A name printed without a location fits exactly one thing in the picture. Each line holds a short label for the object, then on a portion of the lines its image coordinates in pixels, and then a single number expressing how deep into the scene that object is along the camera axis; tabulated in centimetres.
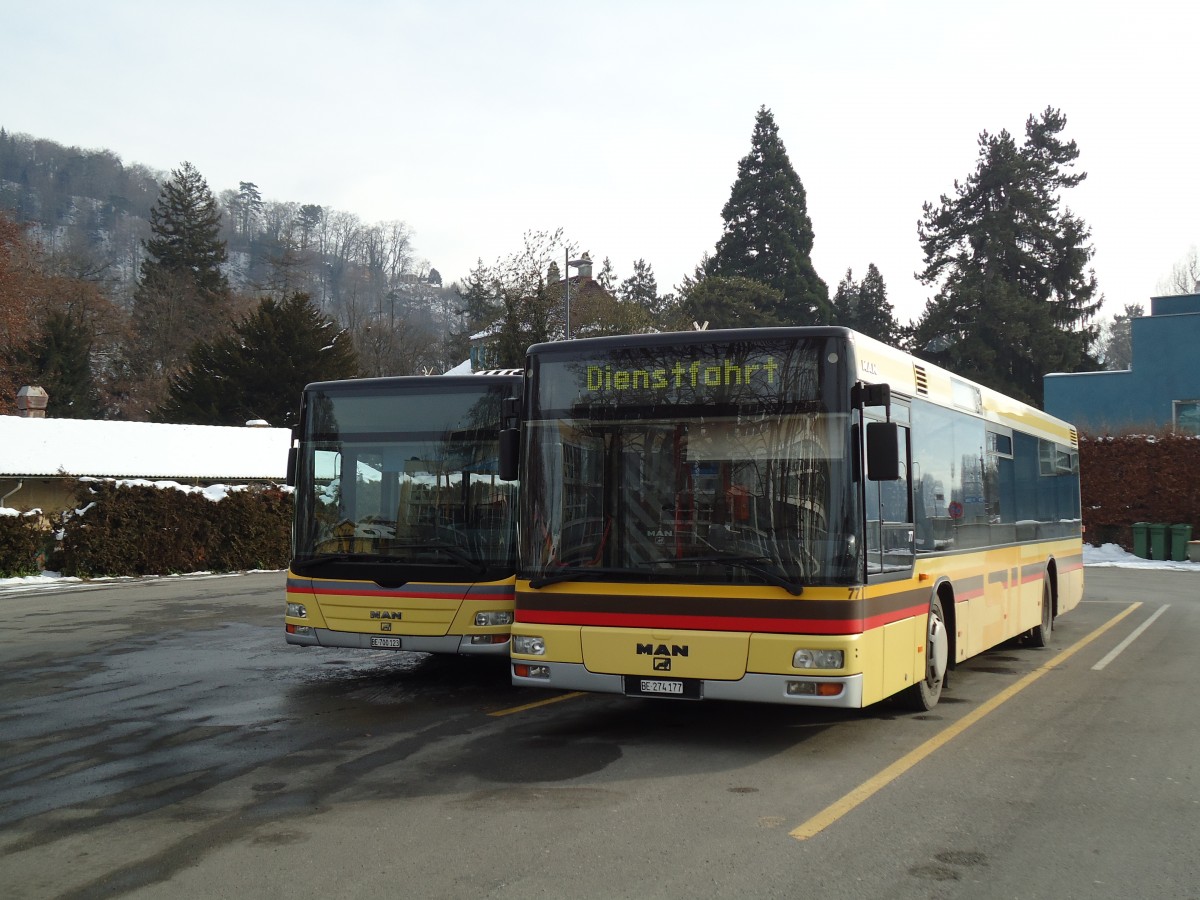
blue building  4356
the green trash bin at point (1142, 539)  3259
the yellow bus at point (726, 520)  763
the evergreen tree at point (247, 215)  12575
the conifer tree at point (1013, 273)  6116
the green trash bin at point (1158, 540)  3219
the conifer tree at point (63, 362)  6050
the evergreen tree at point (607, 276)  8398
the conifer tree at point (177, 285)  7150
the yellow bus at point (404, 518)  1043
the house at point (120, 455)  3850
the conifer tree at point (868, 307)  8719
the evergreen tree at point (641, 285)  10294
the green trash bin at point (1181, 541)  3195
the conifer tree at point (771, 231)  7331
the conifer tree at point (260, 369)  5791
